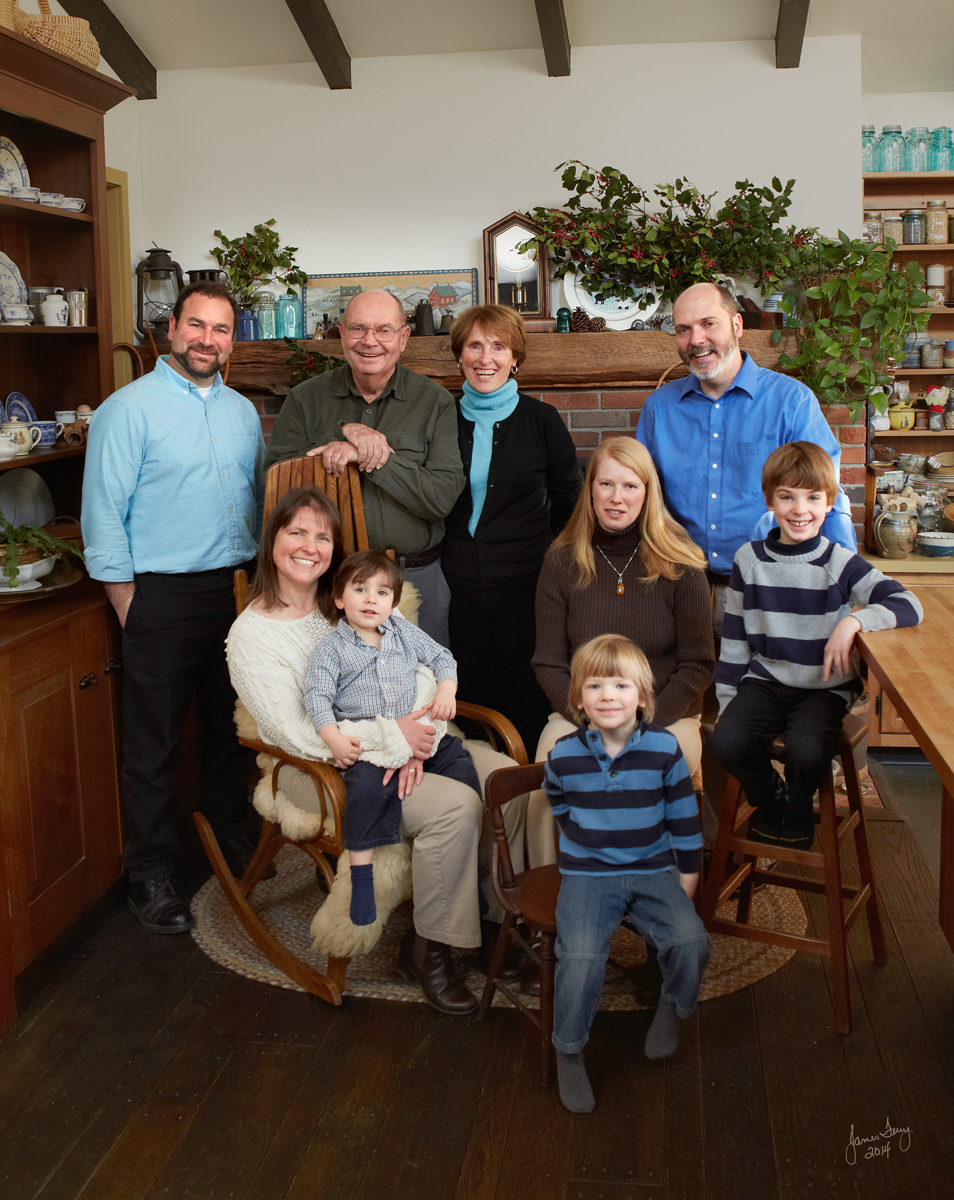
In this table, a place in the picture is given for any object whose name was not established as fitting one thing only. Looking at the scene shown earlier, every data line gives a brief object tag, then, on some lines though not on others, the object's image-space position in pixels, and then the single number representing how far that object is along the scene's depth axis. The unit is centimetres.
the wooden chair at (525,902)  206
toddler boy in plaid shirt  223
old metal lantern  426
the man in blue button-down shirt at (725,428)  266
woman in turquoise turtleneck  285
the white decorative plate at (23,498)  300
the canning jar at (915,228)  462
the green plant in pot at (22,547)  252
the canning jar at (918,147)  453
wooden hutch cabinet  238
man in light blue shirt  257
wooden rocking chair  229
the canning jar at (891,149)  451
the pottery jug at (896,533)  402
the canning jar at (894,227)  464
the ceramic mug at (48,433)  292
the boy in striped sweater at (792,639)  213
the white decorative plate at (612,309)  397
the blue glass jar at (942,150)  453
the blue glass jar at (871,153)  454
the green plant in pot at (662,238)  372
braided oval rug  243
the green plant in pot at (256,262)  423
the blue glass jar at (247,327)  409
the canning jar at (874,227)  458
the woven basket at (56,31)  277
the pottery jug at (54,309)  300
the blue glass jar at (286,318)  412
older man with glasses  262
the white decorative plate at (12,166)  288
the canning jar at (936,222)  462
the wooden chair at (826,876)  221
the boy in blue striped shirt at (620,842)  199
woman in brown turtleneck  243
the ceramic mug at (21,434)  277
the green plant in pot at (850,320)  346
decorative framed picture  424
